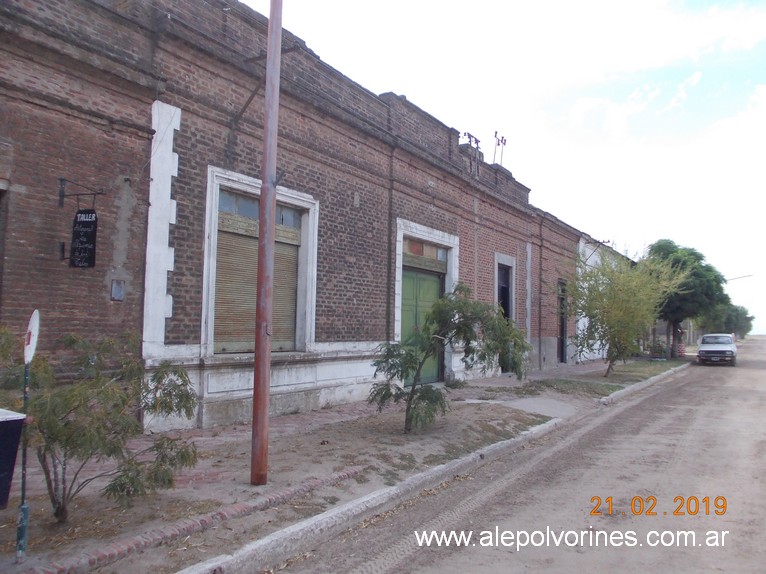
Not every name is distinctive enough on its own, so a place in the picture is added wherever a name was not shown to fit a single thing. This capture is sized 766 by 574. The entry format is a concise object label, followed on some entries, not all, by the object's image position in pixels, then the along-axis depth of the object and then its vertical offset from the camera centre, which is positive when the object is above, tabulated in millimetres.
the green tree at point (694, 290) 30672 +2661
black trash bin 3406 -737
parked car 28328 -513
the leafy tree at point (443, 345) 7789 -172
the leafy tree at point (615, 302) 17859 +1107
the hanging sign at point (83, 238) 6707 +1004
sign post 3730 -784
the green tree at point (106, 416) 3771 -634
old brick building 6555 +2003
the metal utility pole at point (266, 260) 5566 +683
